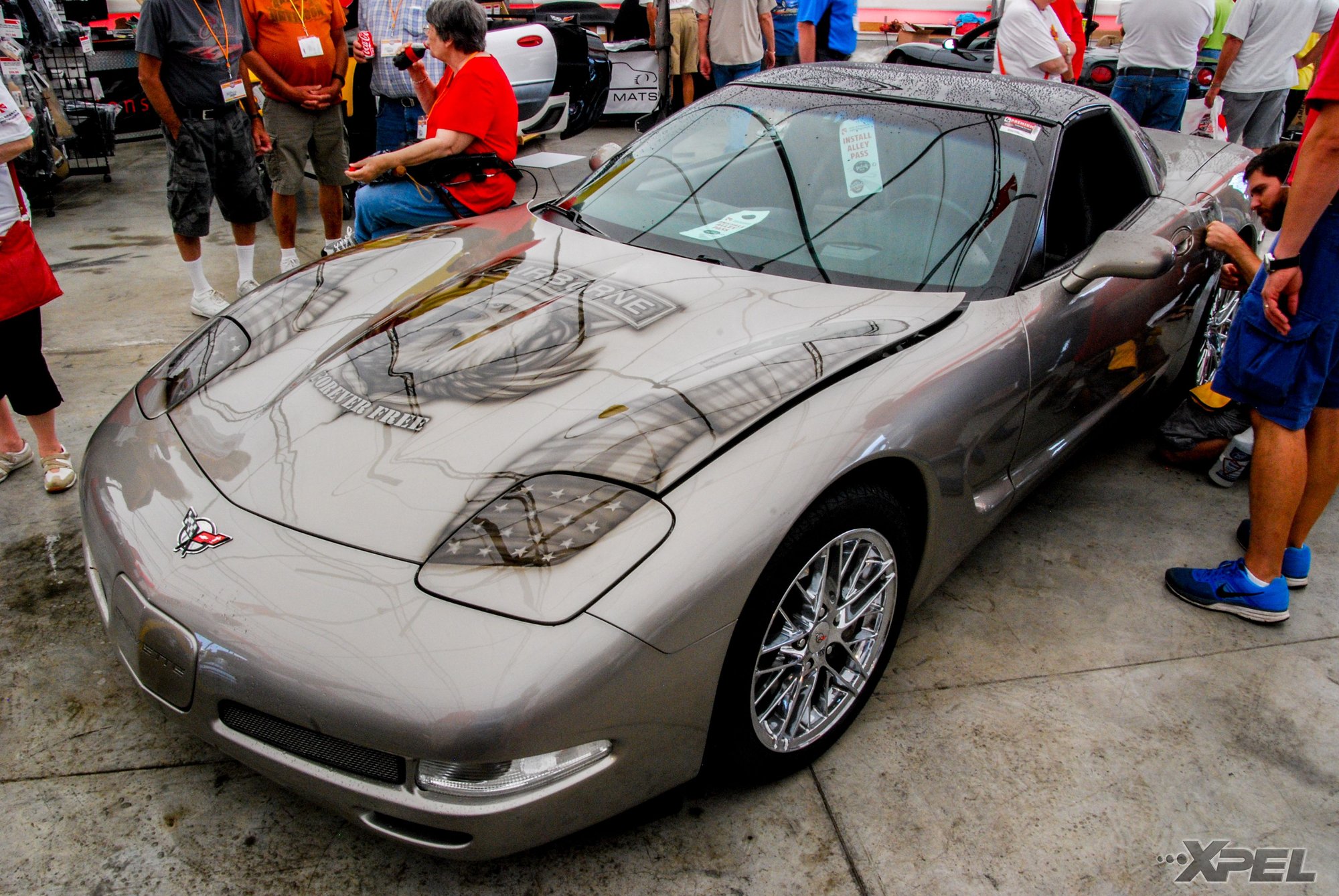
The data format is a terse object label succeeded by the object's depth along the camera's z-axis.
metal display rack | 6.74
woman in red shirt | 3.74
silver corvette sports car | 1.59
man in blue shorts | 2.49
